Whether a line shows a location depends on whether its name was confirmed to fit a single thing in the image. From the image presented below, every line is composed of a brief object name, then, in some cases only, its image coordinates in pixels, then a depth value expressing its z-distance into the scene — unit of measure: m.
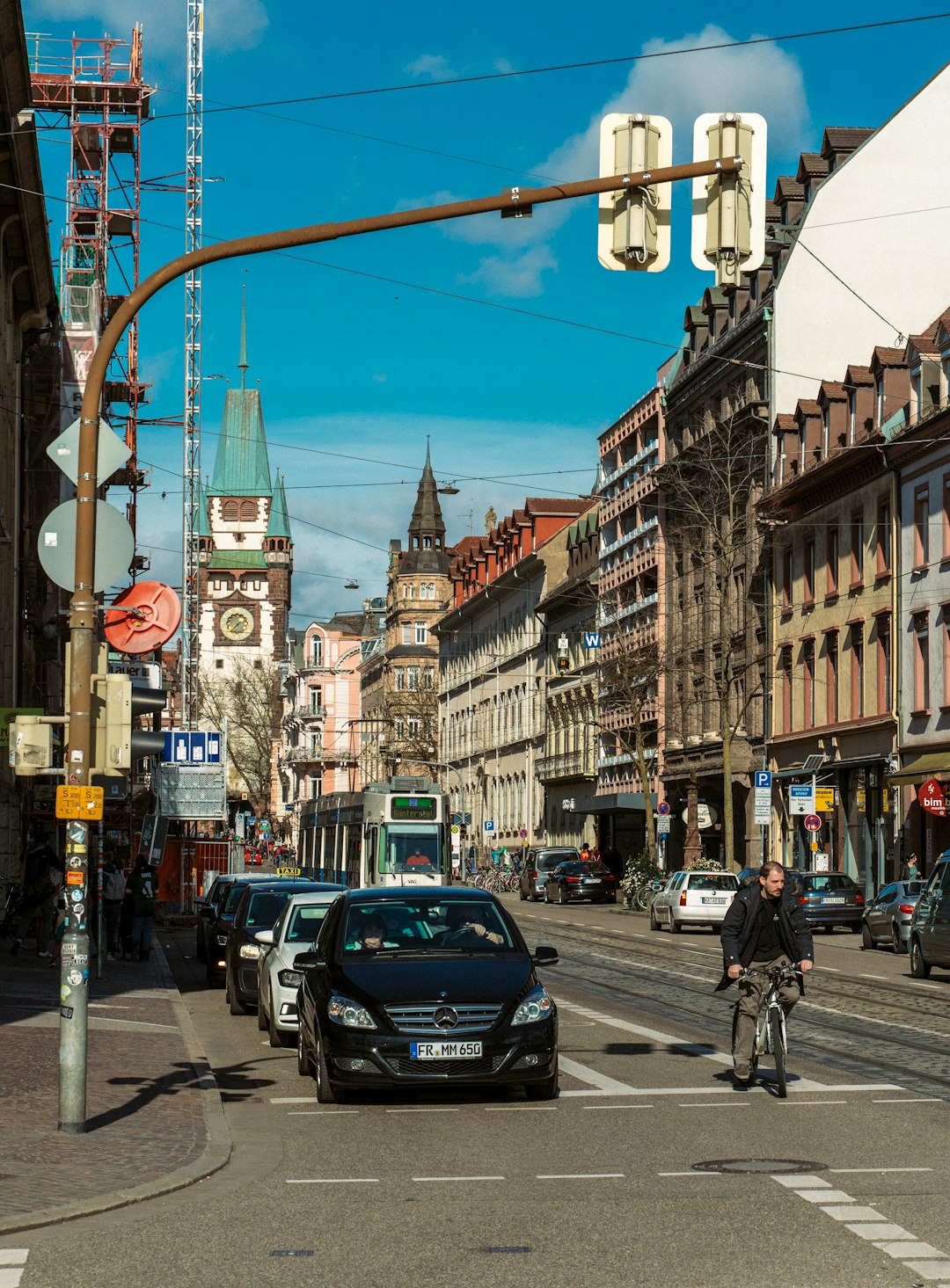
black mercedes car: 13.91
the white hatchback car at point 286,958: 18.70
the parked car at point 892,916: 36.38
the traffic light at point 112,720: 12.55
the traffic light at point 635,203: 12.08
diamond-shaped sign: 13.09
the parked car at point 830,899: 44.94
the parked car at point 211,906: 29.38
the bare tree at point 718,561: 62.34
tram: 50.84
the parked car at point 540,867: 72.44
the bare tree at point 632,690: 65.19
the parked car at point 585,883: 68.19
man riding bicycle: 14.70
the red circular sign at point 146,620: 40.21
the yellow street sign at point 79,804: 12.26
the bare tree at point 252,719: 121.62
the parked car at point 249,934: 22.80
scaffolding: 67.69
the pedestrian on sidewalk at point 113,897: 34.85
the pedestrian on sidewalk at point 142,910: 33.25
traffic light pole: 12.05
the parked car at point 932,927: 28.58
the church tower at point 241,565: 196.38
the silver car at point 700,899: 46.16
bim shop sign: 44.28
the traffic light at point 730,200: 12.08
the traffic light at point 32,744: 12.51
